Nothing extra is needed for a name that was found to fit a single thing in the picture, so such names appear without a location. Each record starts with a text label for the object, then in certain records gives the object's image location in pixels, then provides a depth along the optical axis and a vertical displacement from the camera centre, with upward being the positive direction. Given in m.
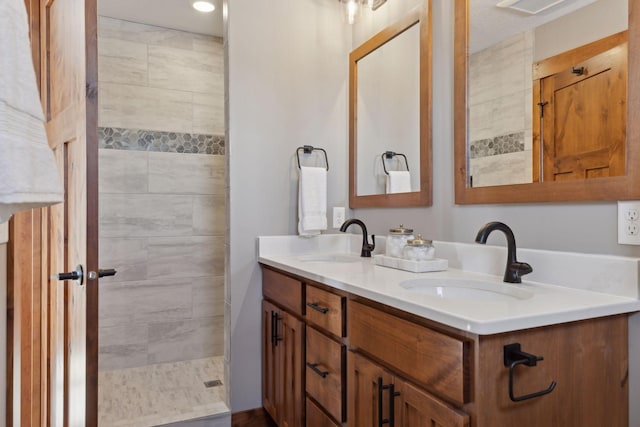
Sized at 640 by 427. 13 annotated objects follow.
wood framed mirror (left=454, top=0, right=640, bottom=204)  1.17 +0.29
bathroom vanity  0.93 -0.34
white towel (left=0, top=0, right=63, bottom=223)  0.57 +0.12
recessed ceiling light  2.60 +1.28
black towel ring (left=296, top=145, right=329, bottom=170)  2.32 +0.35
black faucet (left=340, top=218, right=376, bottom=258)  2.14 -0.16
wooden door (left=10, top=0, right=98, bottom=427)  1.19 -0.09
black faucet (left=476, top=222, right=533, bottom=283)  1.31 -0.16
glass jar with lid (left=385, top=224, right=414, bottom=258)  1.78 -0.11
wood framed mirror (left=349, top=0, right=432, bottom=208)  1.90 +0.48
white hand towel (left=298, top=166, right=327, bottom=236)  2.23 +0.06
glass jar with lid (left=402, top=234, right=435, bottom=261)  1.64 -0.14
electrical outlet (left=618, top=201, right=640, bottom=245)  1.13 -0.03
